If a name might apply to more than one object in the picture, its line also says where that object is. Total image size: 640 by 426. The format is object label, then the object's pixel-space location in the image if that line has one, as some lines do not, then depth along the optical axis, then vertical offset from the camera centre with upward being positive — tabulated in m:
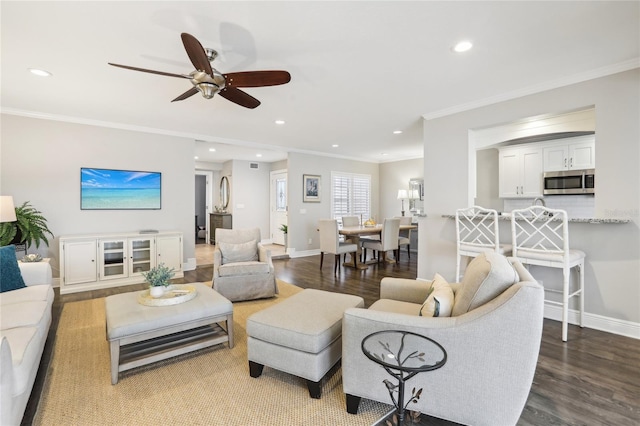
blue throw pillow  2.59 -0.56
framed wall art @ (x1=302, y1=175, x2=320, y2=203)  7.07 +0.55
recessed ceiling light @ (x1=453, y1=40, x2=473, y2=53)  2.38 +1.36
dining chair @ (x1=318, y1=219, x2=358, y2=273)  5.26 -0.57
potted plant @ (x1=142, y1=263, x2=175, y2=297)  2.49 -0.59
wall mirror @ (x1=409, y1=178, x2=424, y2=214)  7.79 +0.46
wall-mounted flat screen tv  4.52 +0.34
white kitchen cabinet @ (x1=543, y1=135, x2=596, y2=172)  4.68 +0.94
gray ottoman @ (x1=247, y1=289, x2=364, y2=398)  1.80 -0.82
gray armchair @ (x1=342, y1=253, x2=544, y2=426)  1.35 -0.67
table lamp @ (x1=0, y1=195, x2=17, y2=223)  3.18 +0.00
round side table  1.25 -0.69
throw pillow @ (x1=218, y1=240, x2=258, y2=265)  3.99 -0.56
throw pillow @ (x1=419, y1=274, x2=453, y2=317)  1.64 -0.53
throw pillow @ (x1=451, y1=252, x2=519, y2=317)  1.48 -0.37
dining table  5.42 -0.38
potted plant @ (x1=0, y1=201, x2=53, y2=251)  3.59 -0.24
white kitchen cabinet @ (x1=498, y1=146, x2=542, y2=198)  5.14 +0.72
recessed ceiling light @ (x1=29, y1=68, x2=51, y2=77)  2.86 +1.35
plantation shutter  7.78 +0.45
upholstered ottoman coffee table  2.02 -0.86
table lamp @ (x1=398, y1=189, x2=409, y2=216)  7.55 +0.45
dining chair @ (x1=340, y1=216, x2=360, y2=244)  6.43 -0.23
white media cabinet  4.11 -0.71
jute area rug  1.69 -1.18
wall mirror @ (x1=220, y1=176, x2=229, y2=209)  8.64 +0.55
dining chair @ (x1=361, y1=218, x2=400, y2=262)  5.54 -0.53
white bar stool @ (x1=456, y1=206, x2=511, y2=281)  3.24 -0.28
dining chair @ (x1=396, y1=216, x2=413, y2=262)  6.25 -0.56
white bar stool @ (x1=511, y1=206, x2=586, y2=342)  2.65 -0.38
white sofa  1.35 -0.76
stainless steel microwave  4.63 +0.49
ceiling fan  2.13 +1.03
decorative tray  2.36 -0.72
